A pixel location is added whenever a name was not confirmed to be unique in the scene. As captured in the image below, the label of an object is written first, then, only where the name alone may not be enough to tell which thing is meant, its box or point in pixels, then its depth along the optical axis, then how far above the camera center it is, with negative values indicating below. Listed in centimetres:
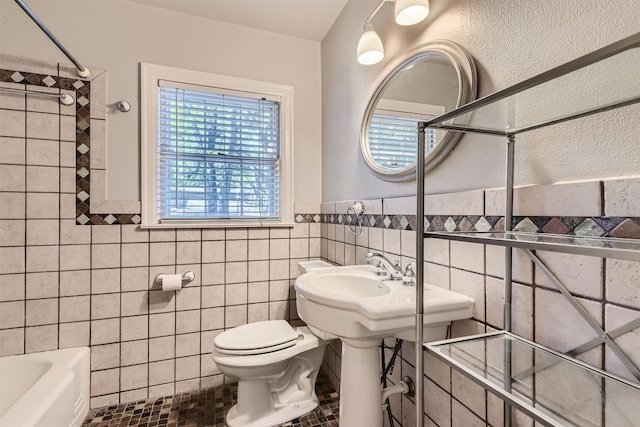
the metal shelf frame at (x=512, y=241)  44 -5
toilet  144 -82
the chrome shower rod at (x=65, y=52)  110 +78
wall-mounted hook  171 +61
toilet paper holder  178 -41
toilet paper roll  174 -43
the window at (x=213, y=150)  181 +40
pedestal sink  90 -35
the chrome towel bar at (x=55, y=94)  151 +62
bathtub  114 -81
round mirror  102 +45
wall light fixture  108 +75
